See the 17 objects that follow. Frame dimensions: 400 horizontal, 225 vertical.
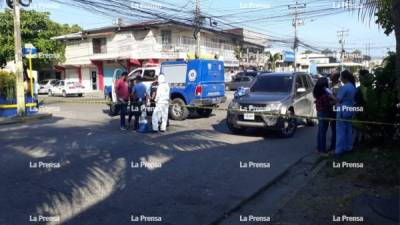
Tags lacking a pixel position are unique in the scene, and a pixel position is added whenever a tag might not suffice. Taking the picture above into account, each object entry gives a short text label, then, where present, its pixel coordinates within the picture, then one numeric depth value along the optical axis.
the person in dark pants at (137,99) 11.99
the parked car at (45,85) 37.59
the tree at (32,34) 35.41
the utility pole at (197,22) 28.80
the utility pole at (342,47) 69.69
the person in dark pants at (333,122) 8.81
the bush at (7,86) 16.09
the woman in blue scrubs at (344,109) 8.05
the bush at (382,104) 7.99
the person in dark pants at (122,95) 12.16
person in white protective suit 11.47
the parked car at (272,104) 10.44
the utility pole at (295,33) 47.53
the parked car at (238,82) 36.77
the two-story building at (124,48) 37.81
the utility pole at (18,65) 14.73
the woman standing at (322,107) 8.59
